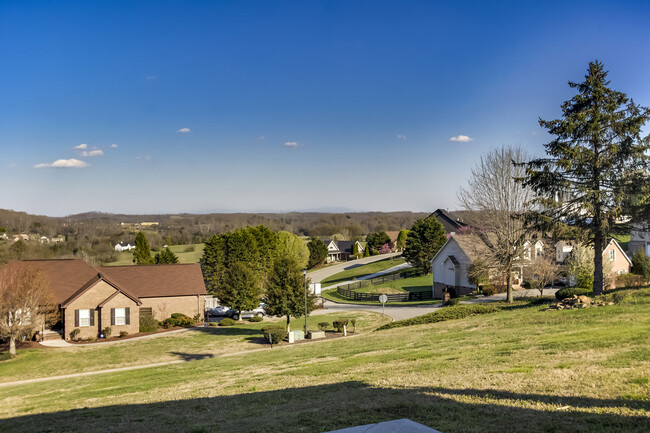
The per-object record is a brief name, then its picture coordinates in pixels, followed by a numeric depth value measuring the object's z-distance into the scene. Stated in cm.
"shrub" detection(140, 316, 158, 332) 3841
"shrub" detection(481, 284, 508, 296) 4638
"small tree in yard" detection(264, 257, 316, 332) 3531
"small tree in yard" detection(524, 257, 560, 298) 3819
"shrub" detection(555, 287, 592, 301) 2976
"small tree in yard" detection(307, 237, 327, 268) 10056
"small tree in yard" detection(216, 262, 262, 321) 4212
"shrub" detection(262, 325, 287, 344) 3094
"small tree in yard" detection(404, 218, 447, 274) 6994
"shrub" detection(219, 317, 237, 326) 4111
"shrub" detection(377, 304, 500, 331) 3200
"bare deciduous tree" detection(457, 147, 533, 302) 3528
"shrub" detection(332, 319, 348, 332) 3384
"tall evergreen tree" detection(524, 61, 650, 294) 2652
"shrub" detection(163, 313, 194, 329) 4137
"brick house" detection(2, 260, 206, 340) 3647
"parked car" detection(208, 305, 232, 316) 4953
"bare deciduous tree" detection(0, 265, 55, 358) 2955
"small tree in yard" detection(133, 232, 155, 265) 6588
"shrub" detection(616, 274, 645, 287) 4026
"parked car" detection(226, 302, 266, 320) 4779
